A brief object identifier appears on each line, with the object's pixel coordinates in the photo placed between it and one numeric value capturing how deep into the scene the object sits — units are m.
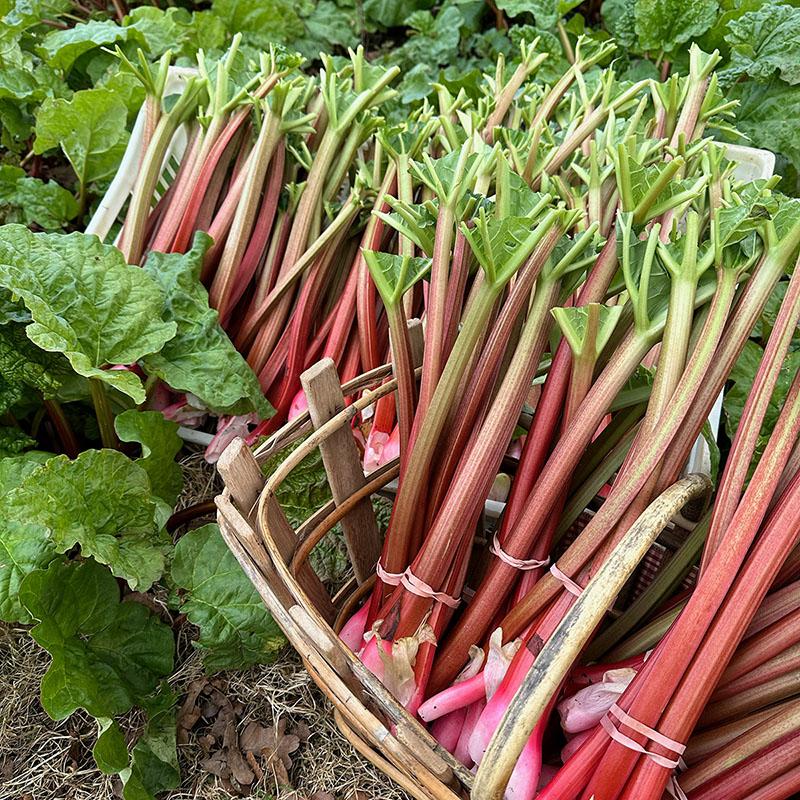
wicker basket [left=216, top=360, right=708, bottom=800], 0.77
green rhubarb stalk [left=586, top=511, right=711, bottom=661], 0.96
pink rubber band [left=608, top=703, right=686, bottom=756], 0.75
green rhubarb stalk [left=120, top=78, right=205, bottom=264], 1.42
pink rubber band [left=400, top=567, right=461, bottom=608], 0.91
